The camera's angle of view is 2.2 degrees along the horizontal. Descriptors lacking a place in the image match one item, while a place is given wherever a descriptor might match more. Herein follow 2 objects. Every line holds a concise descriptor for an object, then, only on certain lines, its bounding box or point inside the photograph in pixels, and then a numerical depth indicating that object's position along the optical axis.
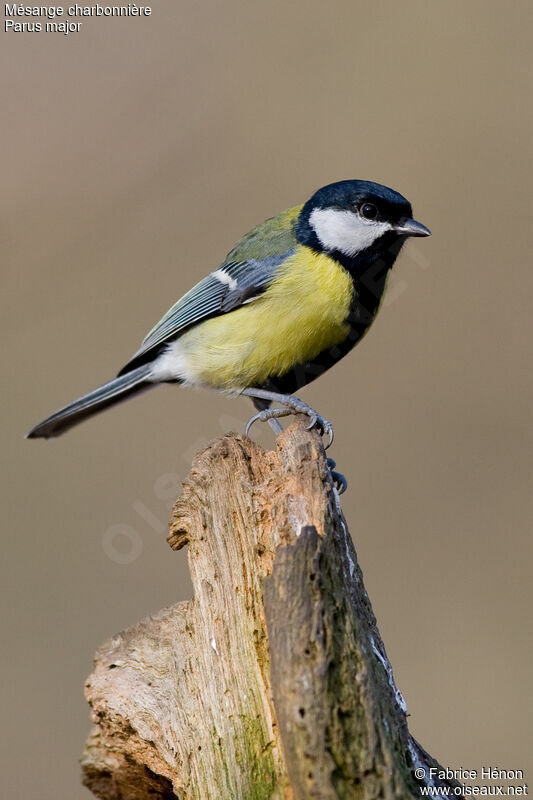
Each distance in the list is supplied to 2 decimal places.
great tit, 3.93
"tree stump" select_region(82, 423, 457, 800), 3.83
